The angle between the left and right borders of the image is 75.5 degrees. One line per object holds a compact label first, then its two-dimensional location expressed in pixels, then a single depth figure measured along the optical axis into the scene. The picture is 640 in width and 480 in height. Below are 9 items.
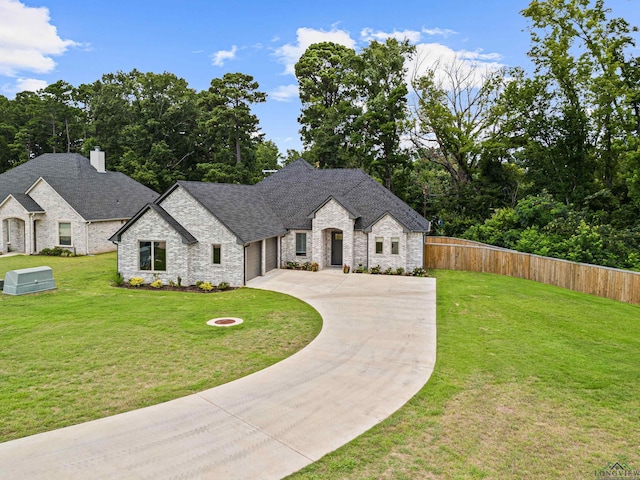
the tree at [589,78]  26.78
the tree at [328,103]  37.25
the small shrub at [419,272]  21.31
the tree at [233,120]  42.53
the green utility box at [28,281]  15.98
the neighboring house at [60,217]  26.86
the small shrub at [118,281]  18.19
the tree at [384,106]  35.12
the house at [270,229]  18.39
